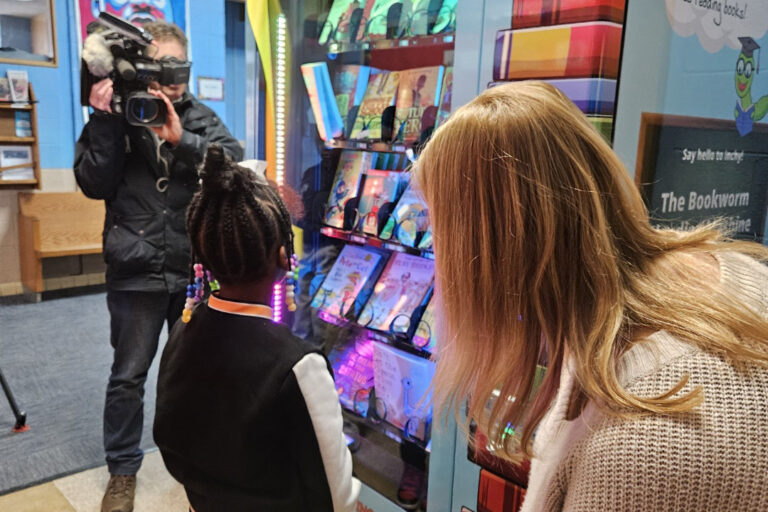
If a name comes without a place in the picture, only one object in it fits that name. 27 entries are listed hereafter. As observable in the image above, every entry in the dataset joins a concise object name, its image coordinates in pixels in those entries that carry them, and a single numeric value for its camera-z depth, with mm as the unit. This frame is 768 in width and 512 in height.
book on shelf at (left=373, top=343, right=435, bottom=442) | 2135
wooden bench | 5273
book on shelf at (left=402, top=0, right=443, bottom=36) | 1907
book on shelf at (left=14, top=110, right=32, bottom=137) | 5223
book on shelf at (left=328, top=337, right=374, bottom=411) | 2428
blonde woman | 715
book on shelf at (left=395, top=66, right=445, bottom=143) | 2125
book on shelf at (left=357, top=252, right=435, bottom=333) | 2129
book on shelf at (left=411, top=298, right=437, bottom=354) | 2021
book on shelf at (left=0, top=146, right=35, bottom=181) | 5184
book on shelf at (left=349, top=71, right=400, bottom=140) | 2285
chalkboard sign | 1587
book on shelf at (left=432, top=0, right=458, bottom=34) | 1837
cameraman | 2326
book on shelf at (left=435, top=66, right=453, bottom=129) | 2051
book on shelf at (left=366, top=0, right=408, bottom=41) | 2033
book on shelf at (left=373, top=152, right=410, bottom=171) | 2408
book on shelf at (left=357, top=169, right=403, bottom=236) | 2215
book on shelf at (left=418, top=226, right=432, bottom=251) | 1942
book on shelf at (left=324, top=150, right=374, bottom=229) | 2396
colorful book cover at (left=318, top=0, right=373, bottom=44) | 2211
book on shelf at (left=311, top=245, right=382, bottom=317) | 2359
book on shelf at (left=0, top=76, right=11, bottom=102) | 5074
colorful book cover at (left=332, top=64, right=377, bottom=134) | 2434
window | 5164
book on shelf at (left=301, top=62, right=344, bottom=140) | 2408
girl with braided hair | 1372
